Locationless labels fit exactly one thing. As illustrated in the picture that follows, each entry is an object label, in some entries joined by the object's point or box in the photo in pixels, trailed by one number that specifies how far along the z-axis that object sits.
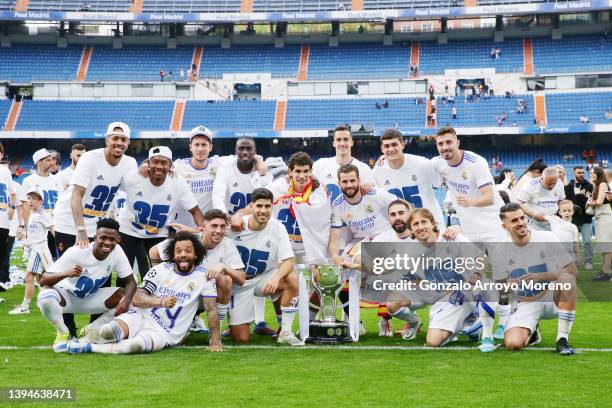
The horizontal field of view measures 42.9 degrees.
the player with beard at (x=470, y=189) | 8.52
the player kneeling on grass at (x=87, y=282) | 7.07
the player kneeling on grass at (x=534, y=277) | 6.95
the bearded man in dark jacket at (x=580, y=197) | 14.23
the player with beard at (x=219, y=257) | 7.43
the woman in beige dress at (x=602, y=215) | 13.30
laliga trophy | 7.62
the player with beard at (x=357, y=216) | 8.03
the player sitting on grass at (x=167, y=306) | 7.01
